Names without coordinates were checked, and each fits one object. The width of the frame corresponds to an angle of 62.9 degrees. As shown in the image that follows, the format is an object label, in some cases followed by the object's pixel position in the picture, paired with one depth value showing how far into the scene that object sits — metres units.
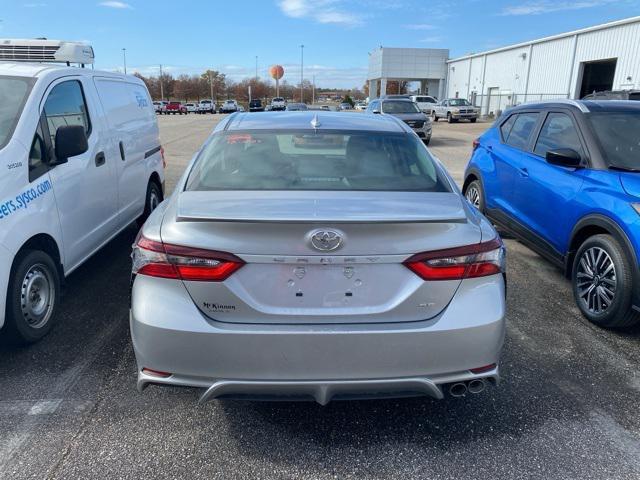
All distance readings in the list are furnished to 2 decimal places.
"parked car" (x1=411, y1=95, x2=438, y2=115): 42.90
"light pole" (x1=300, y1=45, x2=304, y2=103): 118.36
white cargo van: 3.49
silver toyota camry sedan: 2.36
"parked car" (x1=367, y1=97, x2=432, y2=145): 19.86
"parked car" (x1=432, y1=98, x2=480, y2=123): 36.81
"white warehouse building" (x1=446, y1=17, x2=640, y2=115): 29.67
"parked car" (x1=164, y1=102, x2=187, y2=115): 66.56
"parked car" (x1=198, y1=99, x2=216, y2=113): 68.88
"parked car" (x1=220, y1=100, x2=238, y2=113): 68.25
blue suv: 3.90
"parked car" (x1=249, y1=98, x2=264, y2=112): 57.21
